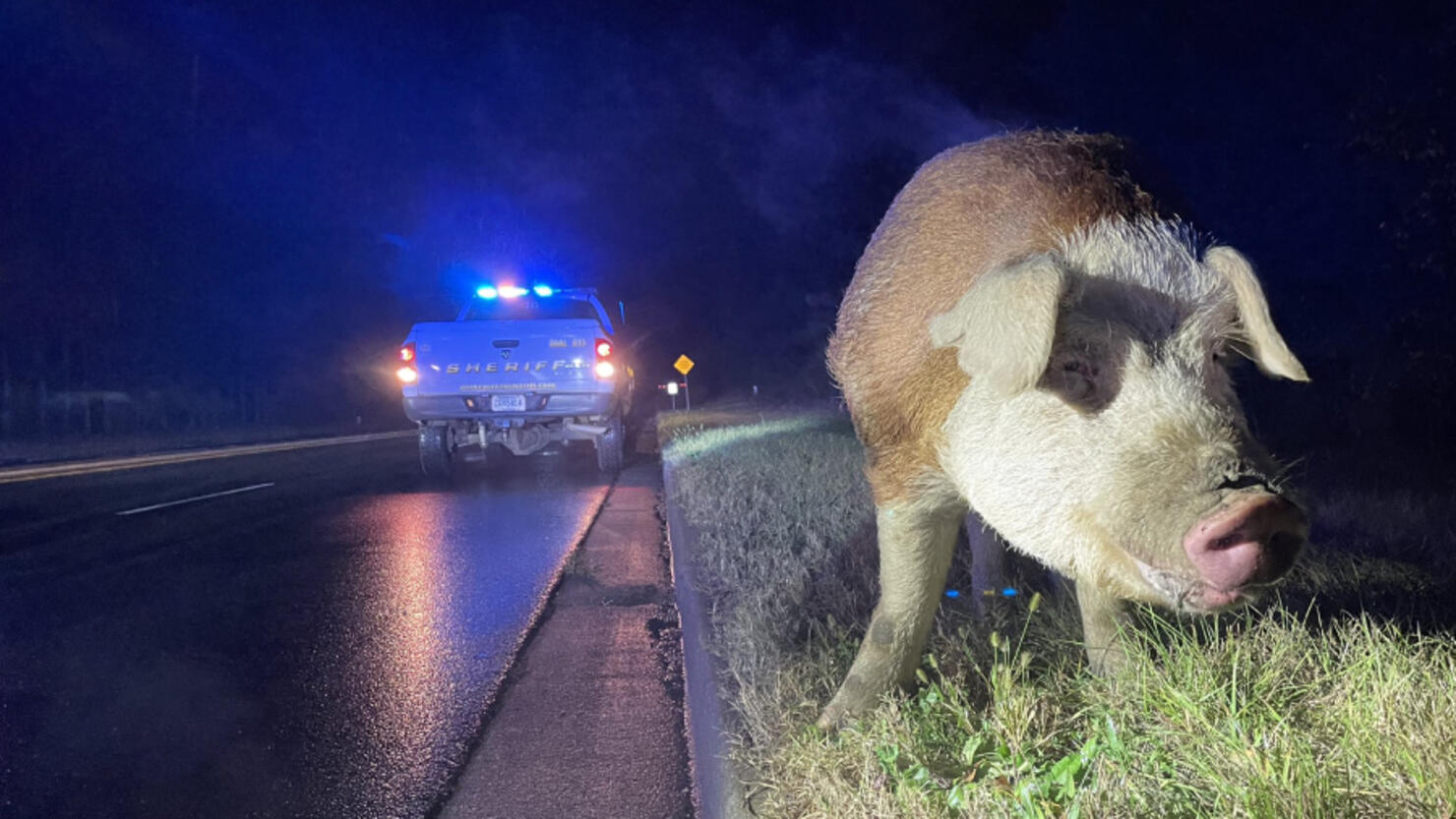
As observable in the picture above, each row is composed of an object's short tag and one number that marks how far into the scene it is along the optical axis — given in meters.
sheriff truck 10.29
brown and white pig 1.78
